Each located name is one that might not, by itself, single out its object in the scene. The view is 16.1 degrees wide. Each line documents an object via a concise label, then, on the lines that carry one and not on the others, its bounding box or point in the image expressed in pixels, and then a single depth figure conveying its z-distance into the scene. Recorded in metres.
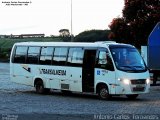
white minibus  23.30
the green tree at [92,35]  93.94
